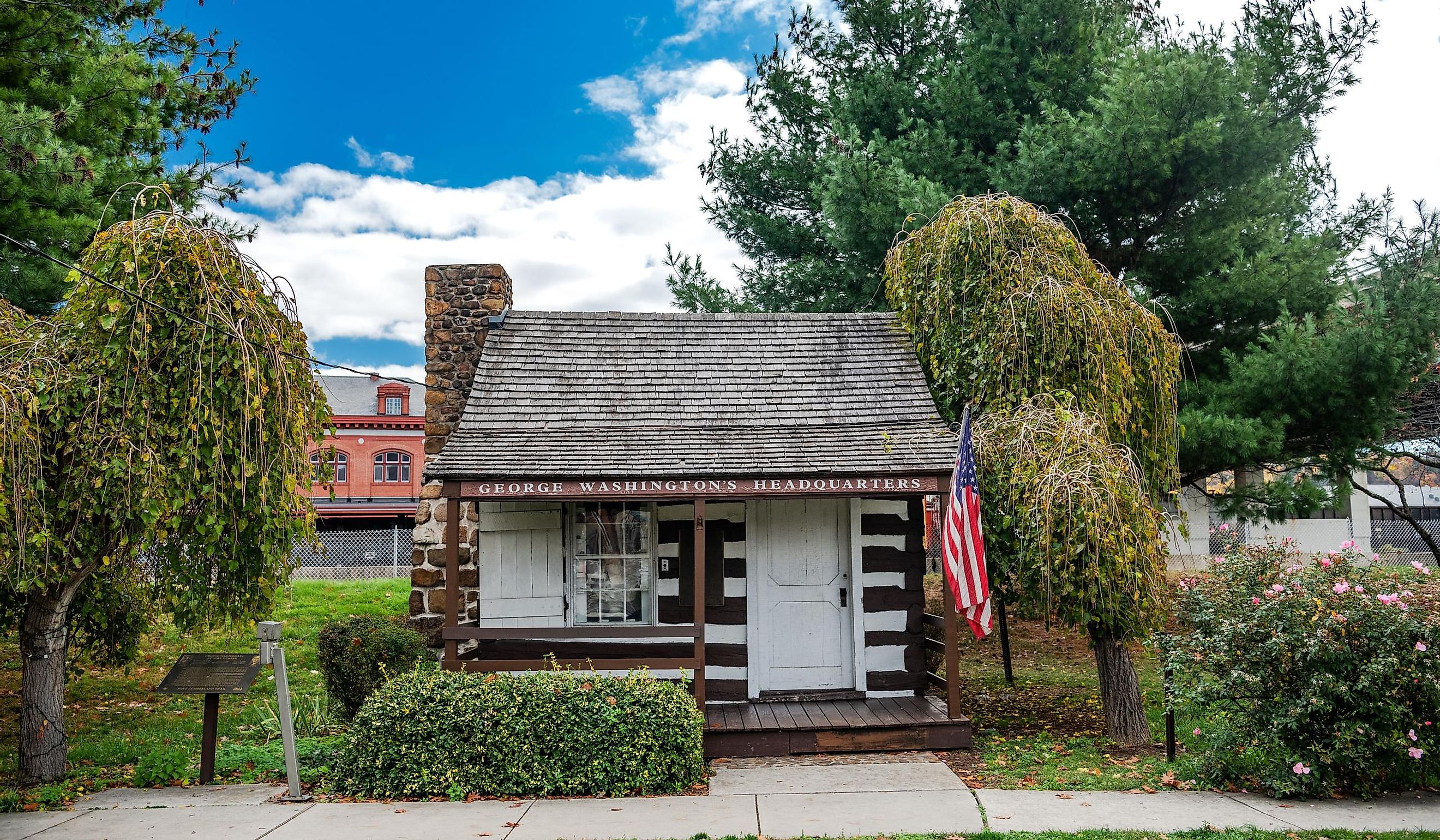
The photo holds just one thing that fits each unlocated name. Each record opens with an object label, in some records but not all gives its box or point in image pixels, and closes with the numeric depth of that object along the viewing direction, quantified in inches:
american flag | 333.1
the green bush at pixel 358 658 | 367.9
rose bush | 269.7
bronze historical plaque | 303.7
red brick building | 1738.4
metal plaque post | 291.0
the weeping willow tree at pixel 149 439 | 275.6
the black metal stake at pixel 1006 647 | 504.2
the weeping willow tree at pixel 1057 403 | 340.8
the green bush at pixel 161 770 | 312.8
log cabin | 356.8
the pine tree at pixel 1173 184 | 508.4
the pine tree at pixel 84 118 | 384.2
